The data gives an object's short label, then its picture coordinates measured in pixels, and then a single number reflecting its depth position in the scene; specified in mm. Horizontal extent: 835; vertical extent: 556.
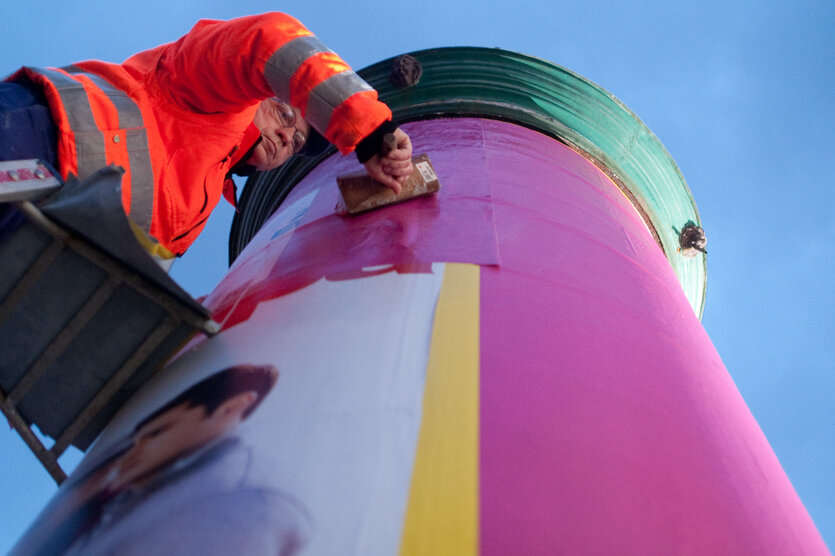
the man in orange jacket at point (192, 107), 2145
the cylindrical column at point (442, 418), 1294
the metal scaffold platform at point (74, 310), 1722
